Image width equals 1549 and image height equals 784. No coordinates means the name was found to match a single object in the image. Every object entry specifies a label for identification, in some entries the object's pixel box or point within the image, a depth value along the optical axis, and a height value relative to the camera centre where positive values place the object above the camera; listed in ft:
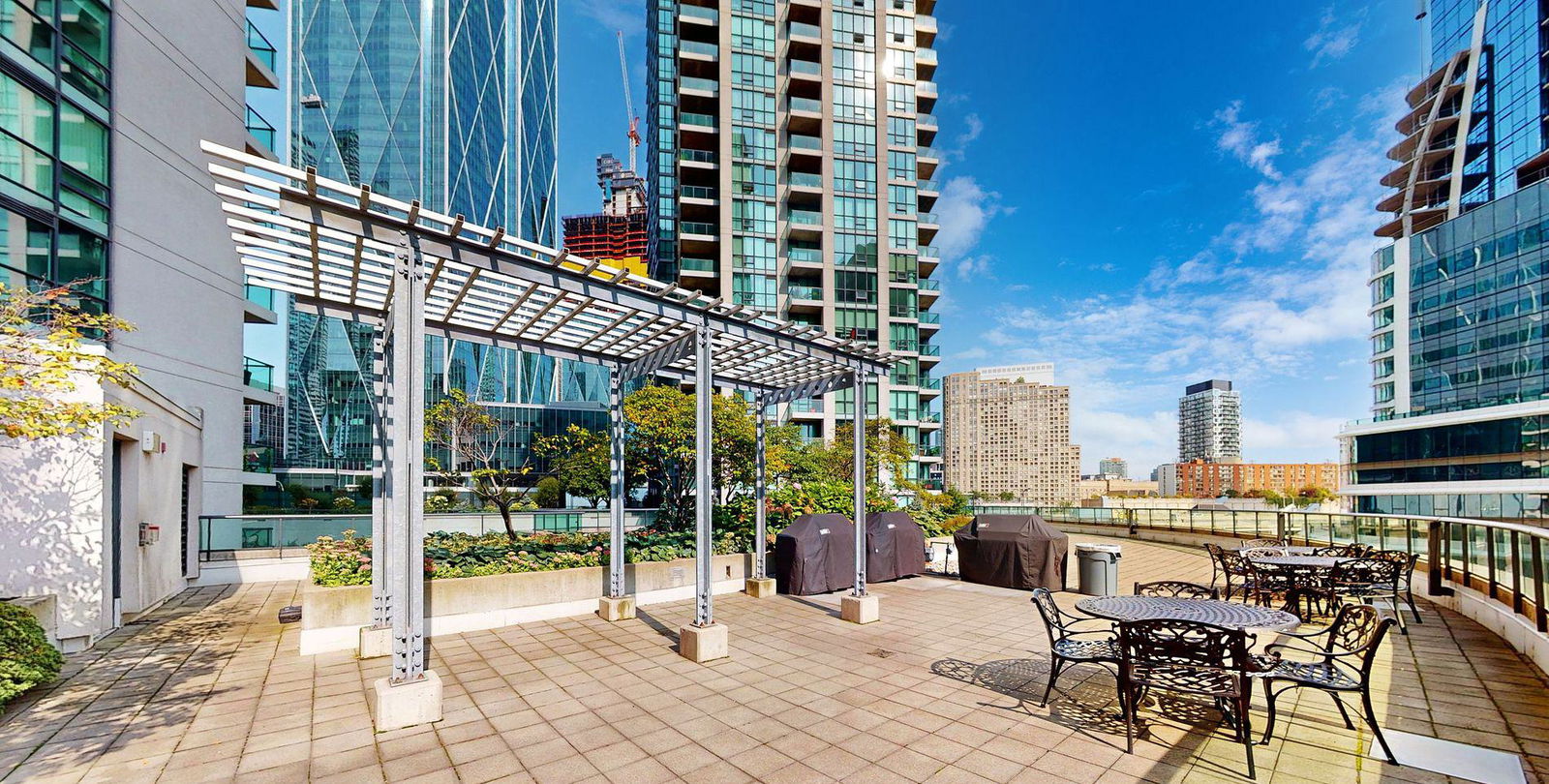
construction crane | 572.92 +274.38
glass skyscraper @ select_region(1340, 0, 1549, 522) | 161.68 +35.95
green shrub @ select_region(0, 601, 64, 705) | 17.87 -6.76
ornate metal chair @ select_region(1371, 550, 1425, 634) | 28.10 -7.28
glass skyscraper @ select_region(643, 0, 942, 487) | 144.25 +57.02
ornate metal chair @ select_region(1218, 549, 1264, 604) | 28.53 -7.50
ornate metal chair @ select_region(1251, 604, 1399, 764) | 14.47 -6.27
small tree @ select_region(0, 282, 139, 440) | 18.66 +1.77
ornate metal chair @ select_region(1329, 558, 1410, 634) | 26.86 -7.28
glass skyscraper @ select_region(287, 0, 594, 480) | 225.76 +110.87
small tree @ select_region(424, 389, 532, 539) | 40.45 -0.98
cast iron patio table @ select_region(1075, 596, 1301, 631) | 15.93 -5.27
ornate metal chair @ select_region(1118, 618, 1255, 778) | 14.98 -6.09
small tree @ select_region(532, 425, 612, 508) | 54.57 -3.30
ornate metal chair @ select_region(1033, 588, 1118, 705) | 17.03 -6.51
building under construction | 580.13 +188.35
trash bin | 34.24 -8.24
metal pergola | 17.29 +4.27
